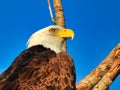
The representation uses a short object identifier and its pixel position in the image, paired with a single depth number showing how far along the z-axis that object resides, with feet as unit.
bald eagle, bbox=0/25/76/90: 37.35
